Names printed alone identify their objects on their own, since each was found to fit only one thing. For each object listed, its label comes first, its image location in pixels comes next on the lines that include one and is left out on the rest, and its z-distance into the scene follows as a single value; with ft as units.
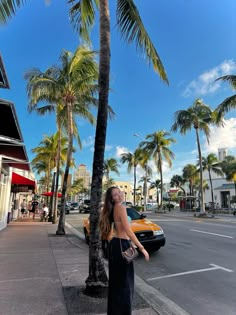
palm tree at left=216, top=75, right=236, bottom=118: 65.21
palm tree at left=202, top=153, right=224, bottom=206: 164.96
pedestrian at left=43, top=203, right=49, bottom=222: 76.86
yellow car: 27.89
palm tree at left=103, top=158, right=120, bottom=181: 194.51
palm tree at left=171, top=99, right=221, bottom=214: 95.76
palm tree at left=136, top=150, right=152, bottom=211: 133.21
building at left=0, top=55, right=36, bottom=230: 26.30
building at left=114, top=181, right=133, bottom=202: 397.17
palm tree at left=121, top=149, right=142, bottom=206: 172.78
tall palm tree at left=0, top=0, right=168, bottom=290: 15.87
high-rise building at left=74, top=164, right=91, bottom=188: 470.80
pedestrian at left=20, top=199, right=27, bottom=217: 98.64
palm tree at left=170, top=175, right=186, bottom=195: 255.86
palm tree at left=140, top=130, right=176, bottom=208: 128.88
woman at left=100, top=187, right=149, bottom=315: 10.82
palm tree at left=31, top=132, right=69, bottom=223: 95.55
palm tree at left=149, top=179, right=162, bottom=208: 287.98
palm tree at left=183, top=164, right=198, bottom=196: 205.35
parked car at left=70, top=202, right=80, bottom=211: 180.75
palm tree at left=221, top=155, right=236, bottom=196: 138.92
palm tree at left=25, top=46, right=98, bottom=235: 43.14
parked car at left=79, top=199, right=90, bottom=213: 130.34
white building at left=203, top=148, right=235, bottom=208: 194.48
